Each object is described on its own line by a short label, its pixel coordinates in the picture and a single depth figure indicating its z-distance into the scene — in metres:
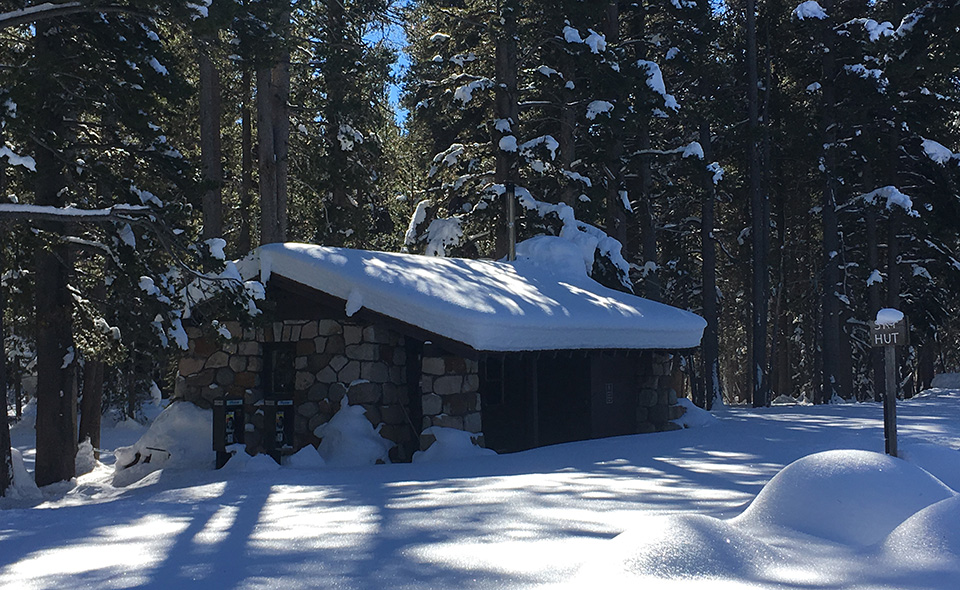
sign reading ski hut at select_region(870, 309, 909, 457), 8.26
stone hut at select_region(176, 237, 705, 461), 12.27
